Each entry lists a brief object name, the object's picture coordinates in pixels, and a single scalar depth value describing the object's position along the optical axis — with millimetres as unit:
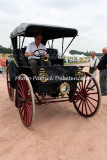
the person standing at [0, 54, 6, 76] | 9923
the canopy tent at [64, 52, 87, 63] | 29022
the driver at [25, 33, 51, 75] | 3568
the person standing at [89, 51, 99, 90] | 6417
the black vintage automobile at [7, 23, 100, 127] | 3080
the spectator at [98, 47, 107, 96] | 5215
